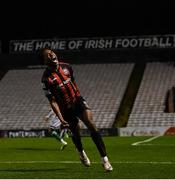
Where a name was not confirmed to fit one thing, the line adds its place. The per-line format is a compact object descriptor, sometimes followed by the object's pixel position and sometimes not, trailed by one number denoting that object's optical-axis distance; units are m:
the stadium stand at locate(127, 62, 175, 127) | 37.09
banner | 40.91
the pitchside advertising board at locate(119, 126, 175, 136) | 35.15
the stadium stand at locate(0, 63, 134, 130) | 39.03
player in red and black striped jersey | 11.99
